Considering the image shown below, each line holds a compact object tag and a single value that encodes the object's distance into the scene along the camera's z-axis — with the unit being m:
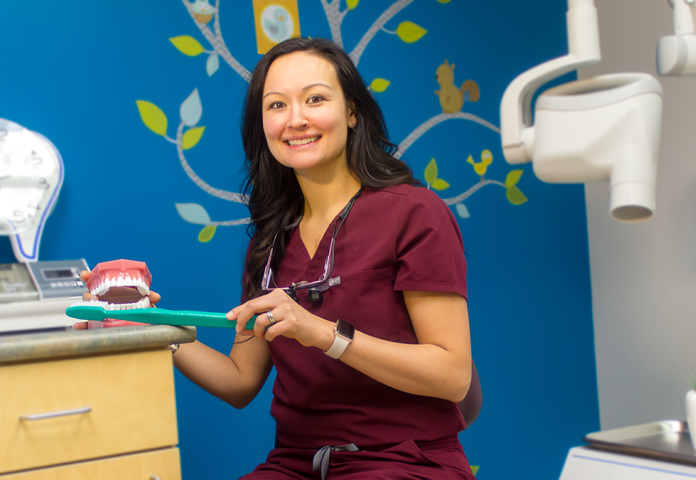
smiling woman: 1.14
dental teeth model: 1.12
